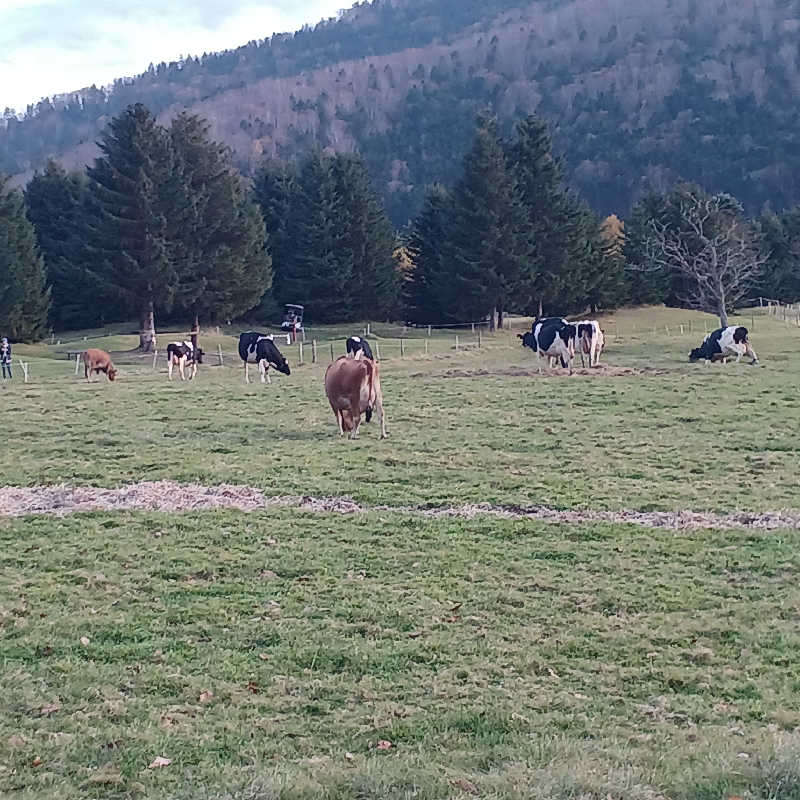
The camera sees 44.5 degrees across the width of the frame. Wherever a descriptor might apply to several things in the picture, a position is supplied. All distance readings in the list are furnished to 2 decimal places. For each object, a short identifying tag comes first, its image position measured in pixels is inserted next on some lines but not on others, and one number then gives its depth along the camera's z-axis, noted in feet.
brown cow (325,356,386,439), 57.21
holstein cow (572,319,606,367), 98.68
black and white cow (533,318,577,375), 97.76
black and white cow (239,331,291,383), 96.63
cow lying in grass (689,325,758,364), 100.27
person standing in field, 103.45
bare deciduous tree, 158.40
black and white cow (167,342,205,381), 101.96
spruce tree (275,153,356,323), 190.19
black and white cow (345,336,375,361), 90.23
